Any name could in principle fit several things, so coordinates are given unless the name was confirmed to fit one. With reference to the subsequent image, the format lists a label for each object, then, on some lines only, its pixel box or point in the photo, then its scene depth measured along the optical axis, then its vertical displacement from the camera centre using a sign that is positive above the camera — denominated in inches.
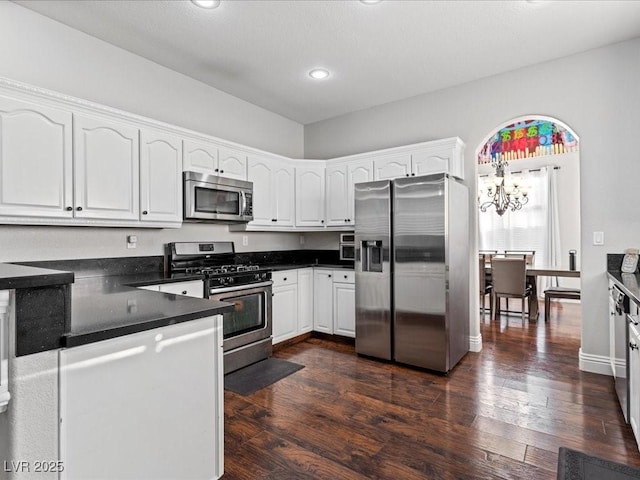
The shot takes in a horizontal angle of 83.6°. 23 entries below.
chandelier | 215.0 +34.2
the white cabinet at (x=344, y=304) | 161.9 -27.9
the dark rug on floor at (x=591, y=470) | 48.4 -32.0
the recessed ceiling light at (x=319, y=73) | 141.3 +68.5
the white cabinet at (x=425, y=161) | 146.9 +35.4
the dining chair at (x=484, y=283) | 209.3 -24.4
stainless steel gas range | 127.9 -18.3
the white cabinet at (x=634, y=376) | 73.9 -29.3
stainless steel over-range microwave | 131.0 +18.0
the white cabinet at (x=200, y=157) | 132.0 +33.3
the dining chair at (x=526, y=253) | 238.1 -8.0
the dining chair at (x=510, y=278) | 190.6 -19.6
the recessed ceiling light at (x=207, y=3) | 98.7 +67.2
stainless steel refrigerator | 128.0 -10.5
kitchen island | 42.8 -19.8
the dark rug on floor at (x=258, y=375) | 117.1 -46.6
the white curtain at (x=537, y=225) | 258.7 +13.0
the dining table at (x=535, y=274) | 180.6 -16.8
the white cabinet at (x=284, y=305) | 154.0 -27.3
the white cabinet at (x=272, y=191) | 160.4 +25.0
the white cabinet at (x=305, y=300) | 167.6 -26.9
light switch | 125.7 +1.3
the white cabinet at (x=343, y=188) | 169.6 +27.4
